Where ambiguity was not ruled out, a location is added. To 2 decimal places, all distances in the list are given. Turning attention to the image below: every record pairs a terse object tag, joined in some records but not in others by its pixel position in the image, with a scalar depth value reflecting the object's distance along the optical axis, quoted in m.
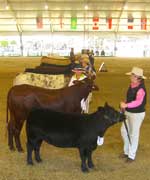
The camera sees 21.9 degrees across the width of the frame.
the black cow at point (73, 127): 5.32
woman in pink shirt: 5.68
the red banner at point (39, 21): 46.67
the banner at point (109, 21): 47.09
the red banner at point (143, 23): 48.18
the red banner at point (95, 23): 46.75
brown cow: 6.32
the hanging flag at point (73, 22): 47.97
